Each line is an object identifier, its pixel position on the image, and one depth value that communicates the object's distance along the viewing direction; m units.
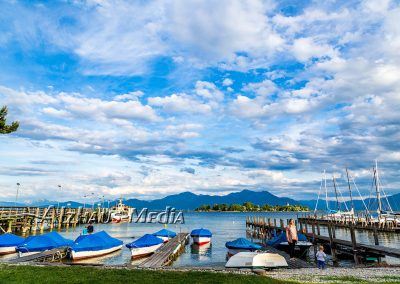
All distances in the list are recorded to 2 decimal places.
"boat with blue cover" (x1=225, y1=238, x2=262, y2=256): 33.53
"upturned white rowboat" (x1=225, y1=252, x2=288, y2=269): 21.91
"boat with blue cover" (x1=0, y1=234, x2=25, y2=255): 34.69
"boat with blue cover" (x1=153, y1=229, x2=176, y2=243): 50.14
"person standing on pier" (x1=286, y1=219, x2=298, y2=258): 23.71
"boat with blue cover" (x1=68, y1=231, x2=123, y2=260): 31.92
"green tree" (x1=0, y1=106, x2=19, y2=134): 20.92
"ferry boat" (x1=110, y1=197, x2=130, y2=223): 121.69
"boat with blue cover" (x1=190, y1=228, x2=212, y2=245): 49.72
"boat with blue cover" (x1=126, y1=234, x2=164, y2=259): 34.88
